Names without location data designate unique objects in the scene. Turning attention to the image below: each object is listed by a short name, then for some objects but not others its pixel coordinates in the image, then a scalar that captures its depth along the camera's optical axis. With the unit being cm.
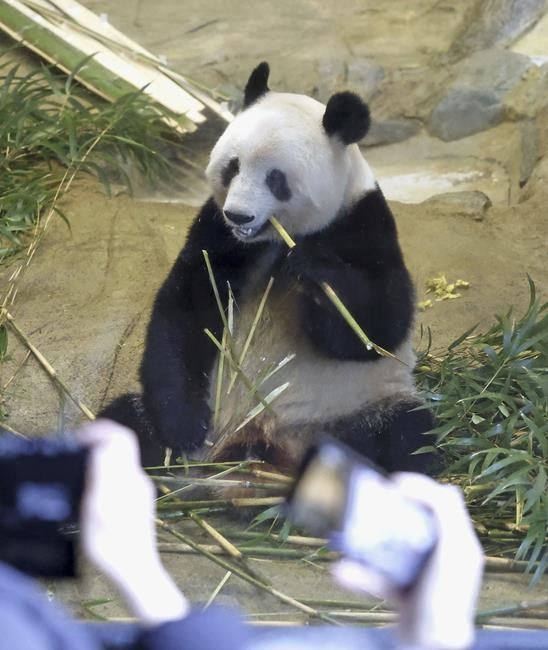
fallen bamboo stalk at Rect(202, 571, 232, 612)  731
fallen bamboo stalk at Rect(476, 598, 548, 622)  735
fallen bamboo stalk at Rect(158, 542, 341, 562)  738
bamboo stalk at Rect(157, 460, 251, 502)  782
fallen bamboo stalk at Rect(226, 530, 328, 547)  740
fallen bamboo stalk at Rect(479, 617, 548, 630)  708
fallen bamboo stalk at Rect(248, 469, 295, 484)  746
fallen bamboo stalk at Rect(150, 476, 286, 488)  776
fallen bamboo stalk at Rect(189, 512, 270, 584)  762
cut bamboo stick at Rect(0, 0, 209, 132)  972
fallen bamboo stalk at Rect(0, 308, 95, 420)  812
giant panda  826
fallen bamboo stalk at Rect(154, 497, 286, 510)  767
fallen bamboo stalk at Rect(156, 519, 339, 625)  744
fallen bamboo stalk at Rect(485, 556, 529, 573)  756
